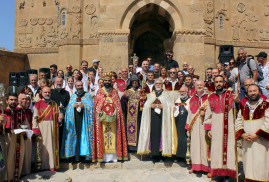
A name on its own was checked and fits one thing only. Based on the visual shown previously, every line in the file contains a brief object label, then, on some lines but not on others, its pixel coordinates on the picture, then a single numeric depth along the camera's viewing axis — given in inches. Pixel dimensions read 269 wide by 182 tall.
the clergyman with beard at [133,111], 257.8
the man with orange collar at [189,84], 267.3
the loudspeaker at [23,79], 365.6
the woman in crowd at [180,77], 283.3
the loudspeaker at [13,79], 374.6
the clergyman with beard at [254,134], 173.5
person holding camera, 353.1
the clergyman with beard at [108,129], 242.4
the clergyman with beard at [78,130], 240.4
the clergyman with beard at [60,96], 259.1
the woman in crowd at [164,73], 304.8
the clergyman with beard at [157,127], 241.6
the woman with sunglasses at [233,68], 233.7
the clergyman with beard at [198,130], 215.8
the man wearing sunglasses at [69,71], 333.1
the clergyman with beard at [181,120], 238.7
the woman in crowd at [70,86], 275.4
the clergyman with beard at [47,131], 227.1
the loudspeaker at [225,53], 393.1
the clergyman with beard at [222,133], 192.4
